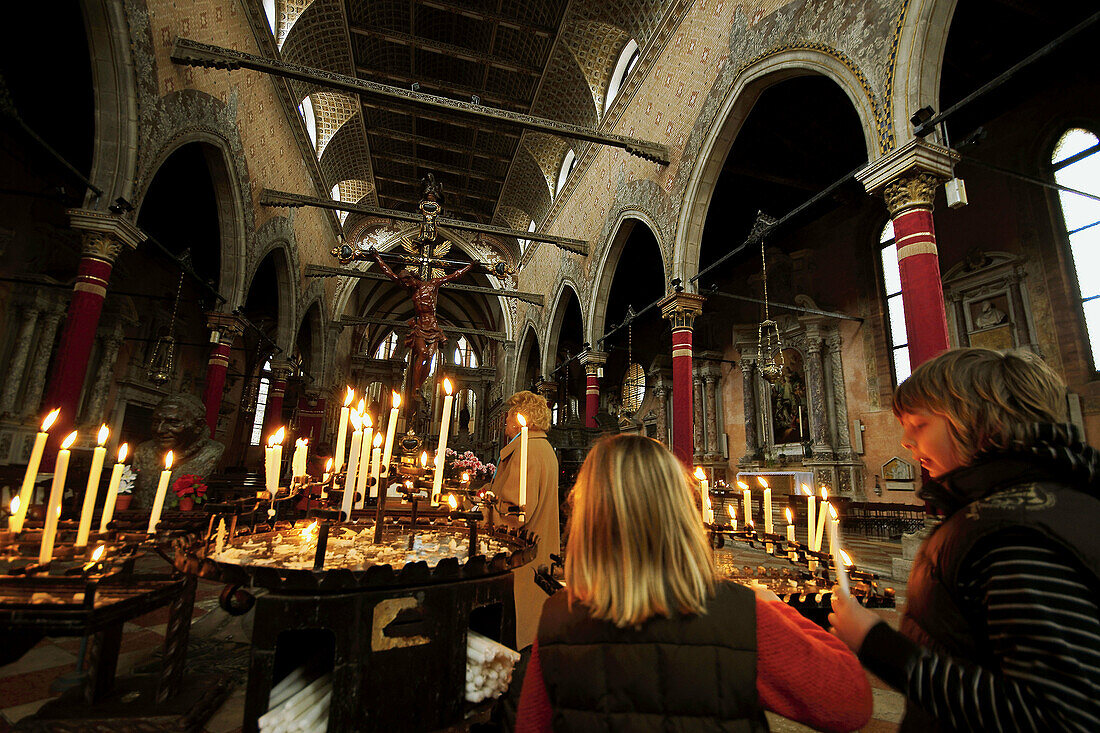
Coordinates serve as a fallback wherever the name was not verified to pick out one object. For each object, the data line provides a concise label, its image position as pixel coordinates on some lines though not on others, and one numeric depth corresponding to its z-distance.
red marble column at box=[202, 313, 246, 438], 10.45
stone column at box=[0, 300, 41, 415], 8.20
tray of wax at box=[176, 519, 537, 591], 1.38
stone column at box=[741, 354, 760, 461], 11.60
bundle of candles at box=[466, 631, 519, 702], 1.72
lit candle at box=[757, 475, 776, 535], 2.43
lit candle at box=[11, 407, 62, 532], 1.53
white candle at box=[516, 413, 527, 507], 1.83
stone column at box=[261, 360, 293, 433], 14.84
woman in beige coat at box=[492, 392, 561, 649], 2.68
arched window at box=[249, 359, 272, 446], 18.77
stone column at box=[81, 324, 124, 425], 10.31
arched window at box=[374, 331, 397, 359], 30.97
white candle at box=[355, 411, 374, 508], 2.03
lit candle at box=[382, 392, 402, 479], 1.97
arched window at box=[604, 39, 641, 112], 11.05
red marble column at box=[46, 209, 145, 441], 5.95
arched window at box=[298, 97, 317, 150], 13.36
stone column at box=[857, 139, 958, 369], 4.36
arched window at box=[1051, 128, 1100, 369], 6.76
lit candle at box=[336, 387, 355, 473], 1.90
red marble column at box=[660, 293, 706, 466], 8.02
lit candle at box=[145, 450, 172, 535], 1.83
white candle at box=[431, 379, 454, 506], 2.01
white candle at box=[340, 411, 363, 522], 1.65
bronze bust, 4.87
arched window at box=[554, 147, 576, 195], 14.93
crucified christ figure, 7.90
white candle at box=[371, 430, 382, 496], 2.28
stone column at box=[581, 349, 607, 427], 12.03
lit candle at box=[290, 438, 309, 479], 2.05
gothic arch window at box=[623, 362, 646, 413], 14.12
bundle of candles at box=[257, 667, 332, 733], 1.37
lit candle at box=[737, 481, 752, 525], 2.80
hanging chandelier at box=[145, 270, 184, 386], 8.39
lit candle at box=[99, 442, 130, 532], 1.79
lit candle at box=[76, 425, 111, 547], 1.60
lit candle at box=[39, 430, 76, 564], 1.44
